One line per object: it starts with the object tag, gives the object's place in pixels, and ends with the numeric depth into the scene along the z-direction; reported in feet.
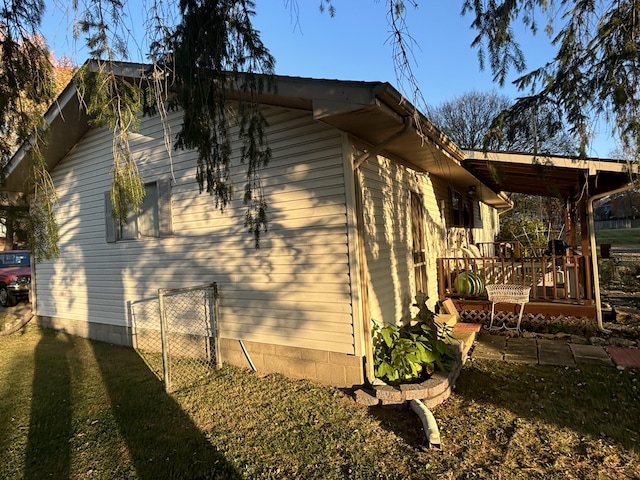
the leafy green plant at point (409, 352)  13.30
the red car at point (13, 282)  35.50
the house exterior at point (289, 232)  13.42
